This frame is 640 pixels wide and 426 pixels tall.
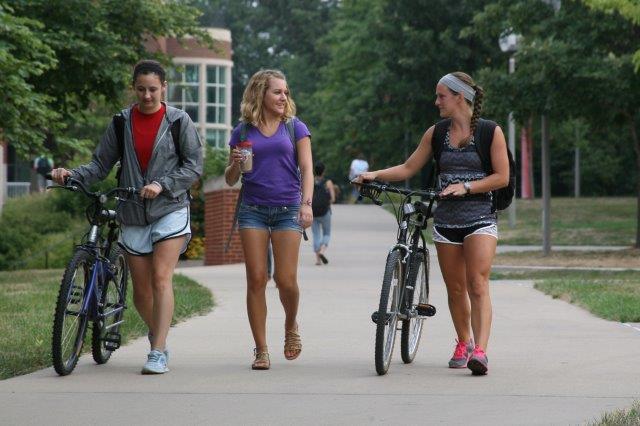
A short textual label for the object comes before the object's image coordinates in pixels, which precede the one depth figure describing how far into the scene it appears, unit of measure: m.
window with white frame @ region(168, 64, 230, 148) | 82.19
